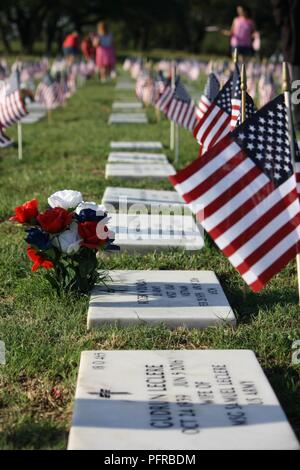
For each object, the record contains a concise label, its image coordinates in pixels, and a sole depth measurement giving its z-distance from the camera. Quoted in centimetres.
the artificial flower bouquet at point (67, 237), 465
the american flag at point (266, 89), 1369
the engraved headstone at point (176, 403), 307
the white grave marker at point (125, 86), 2514
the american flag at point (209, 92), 776
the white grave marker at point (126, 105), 1804
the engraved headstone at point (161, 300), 451
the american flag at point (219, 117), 637
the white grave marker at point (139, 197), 722
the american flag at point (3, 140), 853
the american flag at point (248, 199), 404
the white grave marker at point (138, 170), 877
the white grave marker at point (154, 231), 603
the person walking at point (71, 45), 2930
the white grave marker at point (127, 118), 1472
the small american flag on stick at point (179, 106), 956
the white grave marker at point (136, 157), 986
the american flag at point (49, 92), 1438
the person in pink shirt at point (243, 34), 1944
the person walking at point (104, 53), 2674
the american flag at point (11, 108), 917
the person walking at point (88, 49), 3308
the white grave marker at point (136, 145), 1113
